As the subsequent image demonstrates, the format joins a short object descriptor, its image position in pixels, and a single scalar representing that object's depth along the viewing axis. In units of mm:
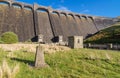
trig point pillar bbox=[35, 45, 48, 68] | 6808
